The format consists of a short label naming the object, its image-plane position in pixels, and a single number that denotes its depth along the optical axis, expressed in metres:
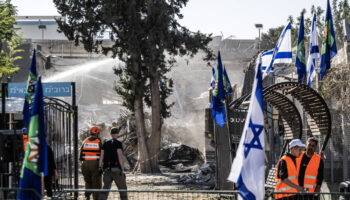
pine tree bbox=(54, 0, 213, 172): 26.47
